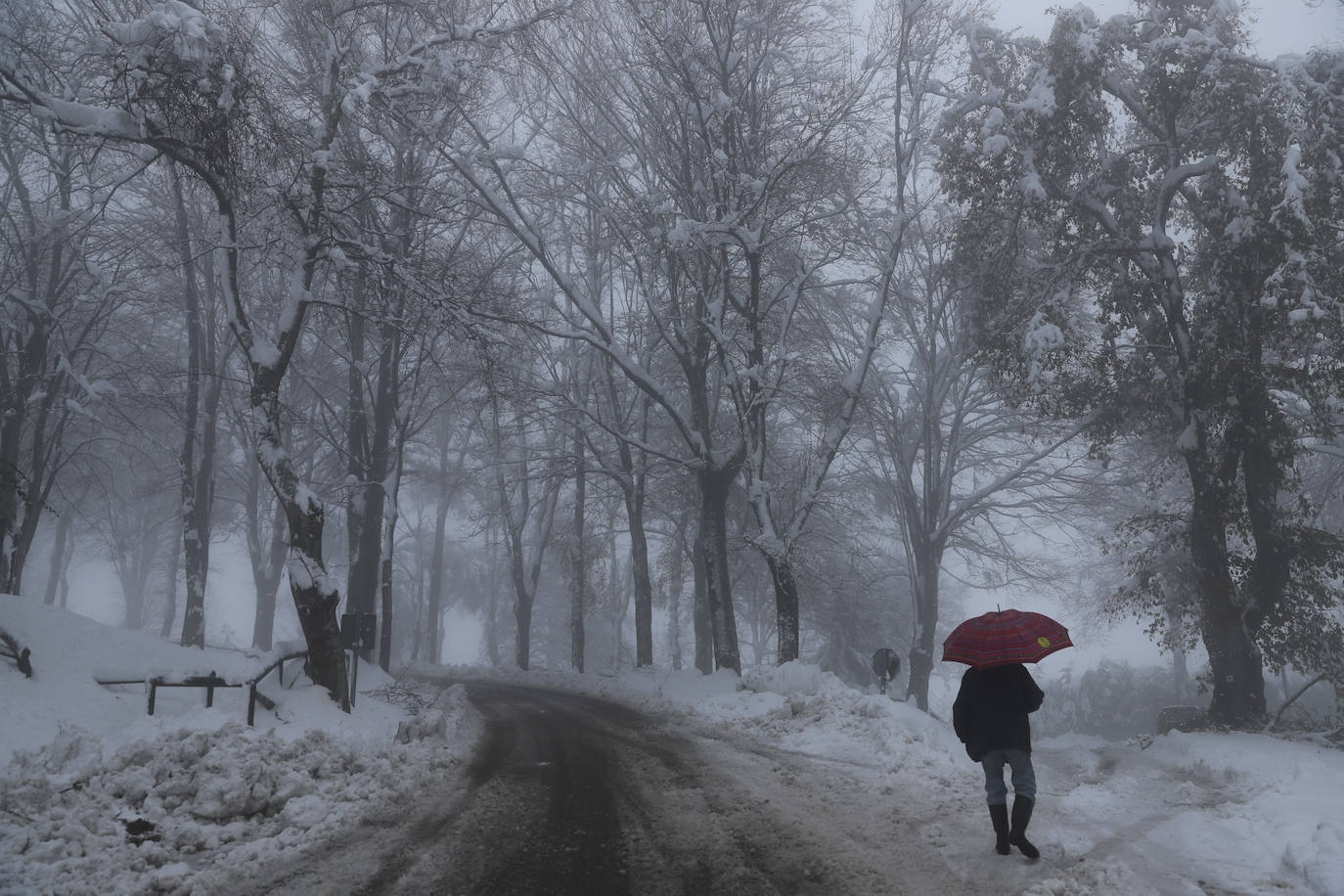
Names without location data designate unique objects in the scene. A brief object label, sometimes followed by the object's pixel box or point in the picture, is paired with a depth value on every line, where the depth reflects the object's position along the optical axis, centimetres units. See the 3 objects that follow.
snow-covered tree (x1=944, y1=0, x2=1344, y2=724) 1291
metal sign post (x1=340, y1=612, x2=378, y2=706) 1313
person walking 579
